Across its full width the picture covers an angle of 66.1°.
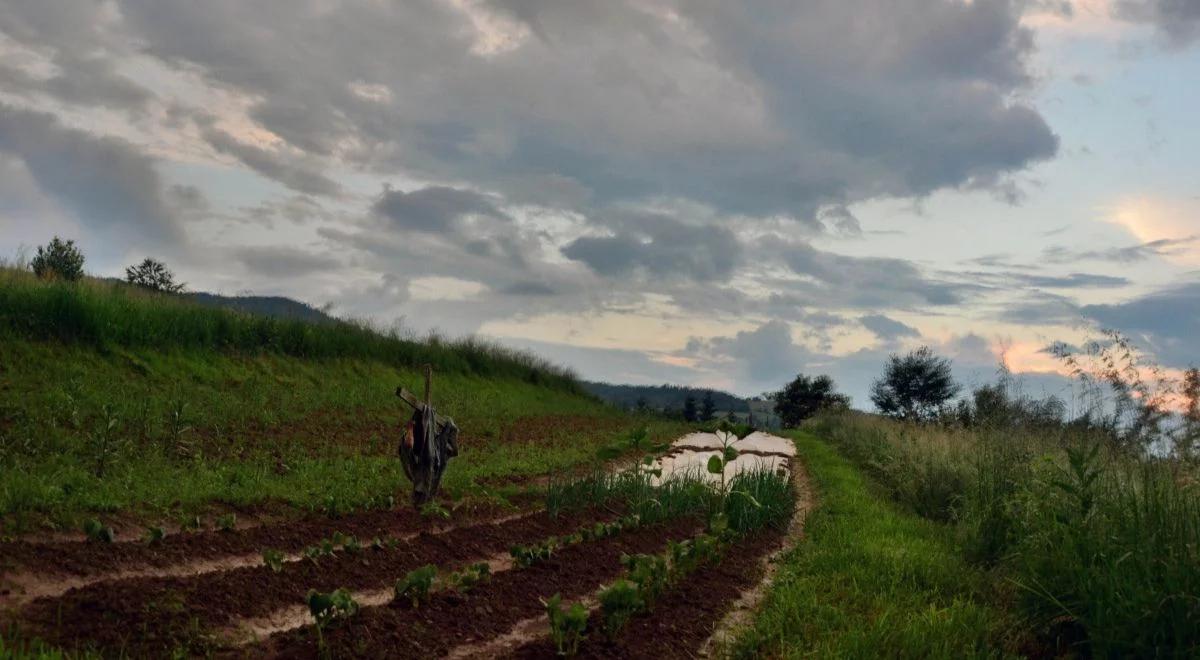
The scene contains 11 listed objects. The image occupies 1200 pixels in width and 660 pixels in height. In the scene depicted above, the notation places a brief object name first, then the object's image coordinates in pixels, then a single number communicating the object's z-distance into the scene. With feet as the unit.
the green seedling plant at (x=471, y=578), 21.75
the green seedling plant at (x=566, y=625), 16.90
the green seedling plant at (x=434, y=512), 31.22
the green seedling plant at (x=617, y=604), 18.42
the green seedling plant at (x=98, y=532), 22.50
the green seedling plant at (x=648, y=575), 20.61
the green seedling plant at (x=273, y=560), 21.42
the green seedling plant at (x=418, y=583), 19.39
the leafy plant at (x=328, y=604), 16.99
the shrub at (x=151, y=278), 72.07
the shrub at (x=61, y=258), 80.27
